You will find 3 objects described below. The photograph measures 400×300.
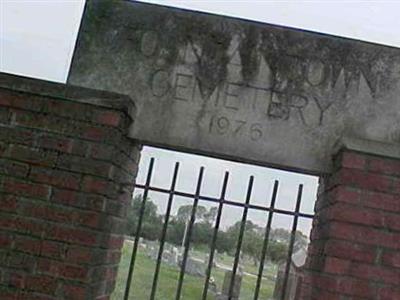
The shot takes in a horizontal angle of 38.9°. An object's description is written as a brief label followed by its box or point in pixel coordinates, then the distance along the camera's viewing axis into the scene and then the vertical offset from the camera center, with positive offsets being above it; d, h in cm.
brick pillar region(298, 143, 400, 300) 290 +17
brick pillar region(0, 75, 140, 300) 290 +12
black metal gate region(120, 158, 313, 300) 338 +11
